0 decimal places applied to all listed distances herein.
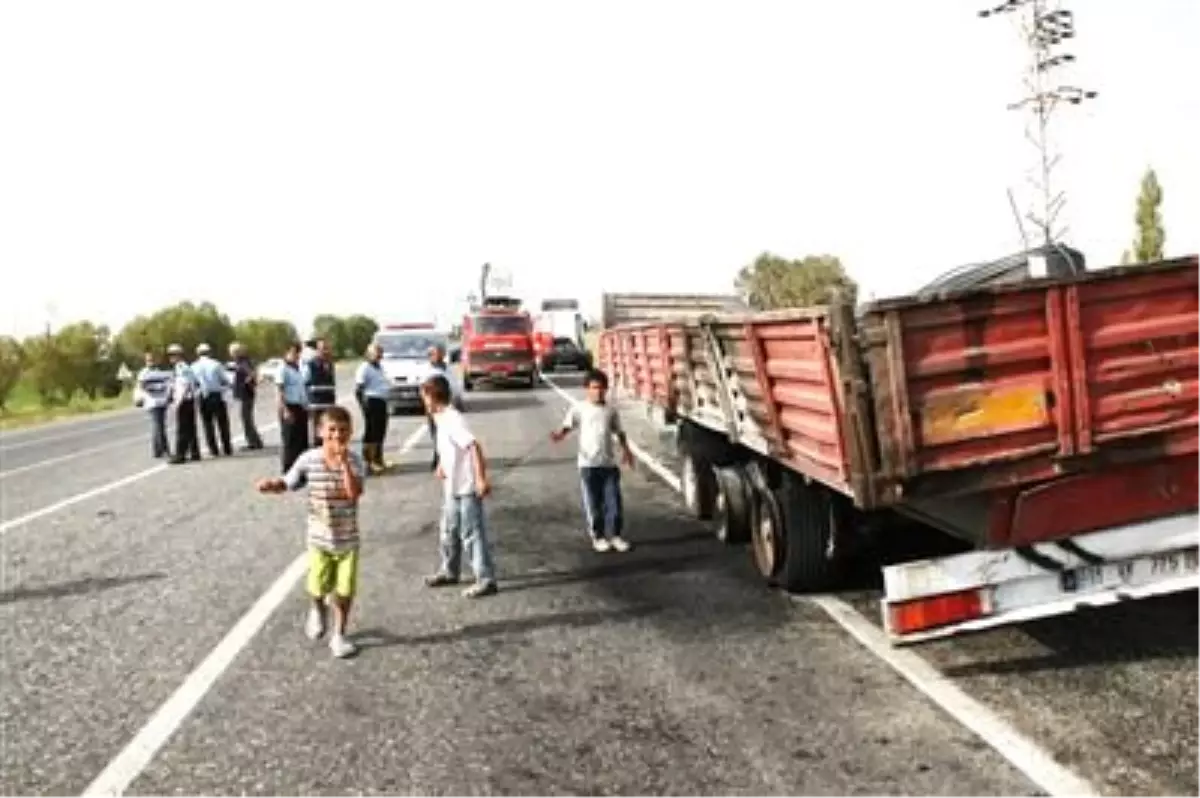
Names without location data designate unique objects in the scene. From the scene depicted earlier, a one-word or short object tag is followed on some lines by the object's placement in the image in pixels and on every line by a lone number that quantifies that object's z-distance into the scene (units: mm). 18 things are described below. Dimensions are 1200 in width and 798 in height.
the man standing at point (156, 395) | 18766
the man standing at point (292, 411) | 15008
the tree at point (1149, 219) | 64625
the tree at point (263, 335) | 119938
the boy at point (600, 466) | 9469
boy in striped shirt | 6684
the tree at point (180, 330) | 91706
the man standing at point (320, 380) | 15375
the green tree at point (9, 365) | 58250
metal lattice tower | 50562
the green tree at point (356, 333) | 150875
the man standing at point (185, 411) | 18094
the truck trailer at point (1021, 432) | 5145
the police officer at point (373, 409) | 15617
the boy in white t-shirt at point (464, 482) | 7945
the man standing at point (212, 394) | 18453
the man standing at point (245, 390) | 19906
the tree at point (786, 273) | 78312
